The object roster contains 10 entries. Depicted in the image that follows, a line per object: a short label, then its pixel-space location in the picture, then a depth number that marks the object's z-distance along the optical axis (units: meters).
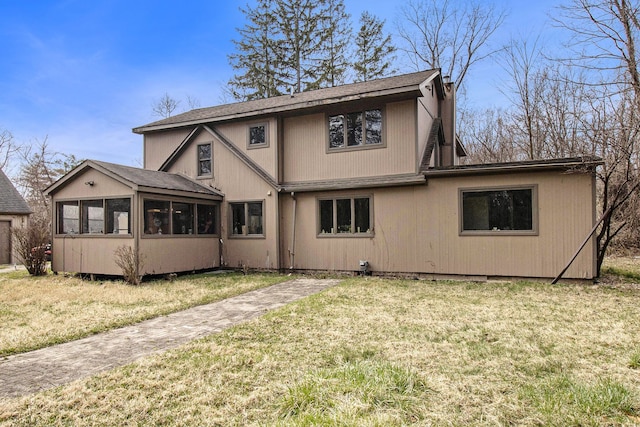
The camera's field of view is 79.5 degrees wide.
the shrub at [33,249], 11.34
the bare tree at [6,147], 25.53
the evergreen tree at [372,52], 21.62
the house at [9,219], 16.39
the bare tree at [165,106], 26.00
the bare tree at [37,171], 26.69
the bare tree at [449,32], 20.14
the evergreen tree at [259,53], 22.17
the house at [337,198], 8.91
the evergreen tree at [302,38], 21.86
